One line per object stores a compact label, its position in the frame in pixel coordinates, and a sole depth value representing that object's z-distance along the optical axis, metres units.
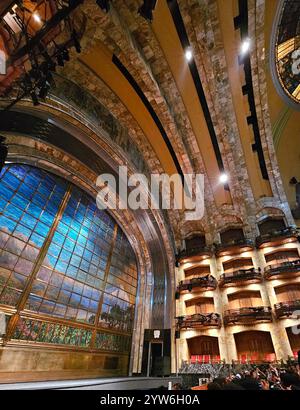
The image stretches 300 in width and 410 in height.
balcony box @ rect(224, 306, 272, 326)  11.98
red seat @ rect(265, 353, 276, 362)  11.30
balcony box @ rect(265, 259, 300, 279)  12.68
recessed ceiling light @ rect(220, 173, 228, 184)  15.15
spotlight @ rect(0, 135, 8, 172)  4.59
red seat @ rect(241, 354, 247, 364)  11.32
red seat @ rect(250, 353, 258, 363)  11.86
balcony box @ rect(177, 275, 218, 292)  13.99
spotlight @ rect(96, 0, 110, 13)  4.73
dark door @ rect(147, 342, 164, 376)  11.05
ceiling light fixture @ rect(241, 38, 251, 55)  10.35
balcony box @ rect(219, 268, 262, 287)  13.47
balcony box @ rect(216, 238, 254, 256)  14.89
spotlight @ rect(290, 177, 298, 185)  16.67
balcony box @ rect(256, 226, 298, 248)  14.00
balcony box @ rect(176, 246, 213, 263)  15.55
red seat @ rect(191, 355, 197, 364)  12.12
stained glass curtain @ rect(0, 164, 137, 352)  7.24
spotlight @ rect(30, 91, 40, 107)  5.31
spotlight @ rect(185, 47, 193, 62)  10.30
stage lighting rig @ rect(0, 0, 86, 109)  4.38
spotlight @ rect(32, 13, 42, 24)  4.78
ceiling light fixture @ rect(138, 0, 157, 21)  5.23
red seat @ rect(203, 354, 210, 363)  12.35
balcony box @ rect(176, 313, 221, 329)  12.66
